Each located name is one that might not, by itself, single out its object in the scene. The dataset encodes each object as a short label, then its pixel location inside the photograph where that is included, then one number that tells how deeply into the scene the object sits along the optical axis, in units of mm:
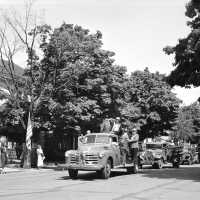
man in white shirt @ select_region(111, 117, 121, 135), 21944
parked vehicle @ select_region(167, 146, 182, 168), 30328
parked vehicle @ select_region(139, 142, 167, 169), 25719
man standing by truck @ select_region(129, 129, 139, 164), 21250
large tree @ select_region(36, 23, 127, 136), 28969
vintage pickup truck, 17672
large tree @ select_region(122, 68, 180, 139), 56094
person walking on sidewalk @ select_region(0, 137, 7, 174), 23036
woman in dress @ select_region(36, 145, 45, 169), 27977
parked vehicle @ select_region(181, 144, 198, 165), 35362
